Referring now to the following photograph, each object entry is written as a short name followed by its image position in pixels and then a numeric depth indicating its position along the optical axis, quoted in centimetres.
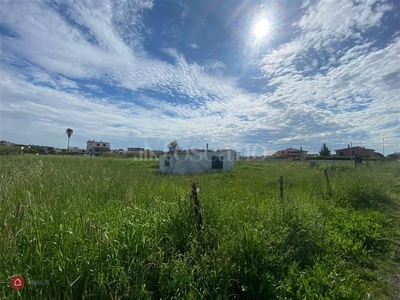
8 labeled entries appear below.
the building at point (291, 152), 8379
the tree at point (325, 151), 5991
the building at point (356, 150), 6614
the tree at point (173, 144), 4847
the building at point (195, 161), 2295
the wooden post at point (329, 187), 802
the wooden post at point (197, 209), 341
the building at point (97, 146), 9024
